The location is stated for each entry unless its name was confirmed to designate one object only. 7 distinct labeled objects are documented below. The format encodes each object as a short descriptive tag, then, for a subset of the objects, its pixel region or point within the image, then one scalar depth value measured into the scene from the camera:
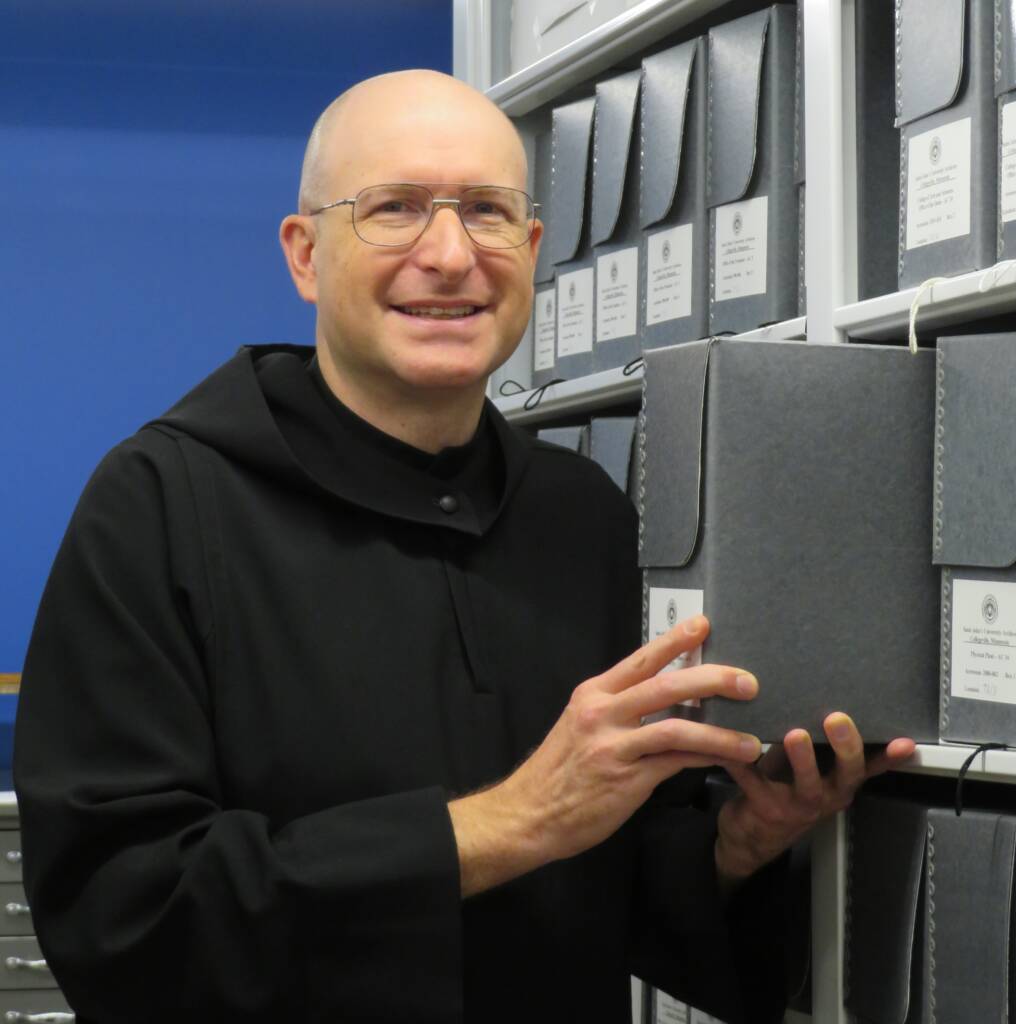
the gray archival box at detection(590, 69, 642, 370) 1.73
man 1.14
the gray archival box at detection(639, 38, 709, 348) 1.61
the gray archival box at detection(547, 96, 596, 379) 1.83
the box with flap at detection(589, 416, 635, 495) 1.71
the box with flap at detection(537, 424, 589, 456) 1.81
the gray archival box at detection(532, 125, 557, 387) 1.93
